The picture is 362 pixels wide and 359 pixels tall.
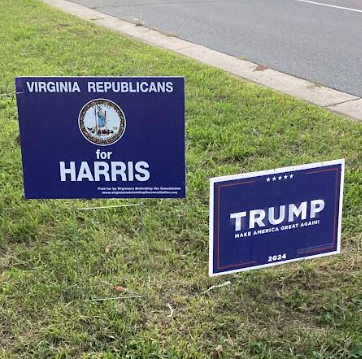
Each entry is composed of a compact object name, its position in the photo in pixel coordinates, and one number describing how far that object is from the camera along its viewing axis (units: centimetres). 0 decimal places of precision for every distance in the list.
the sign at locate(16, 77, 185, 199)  252
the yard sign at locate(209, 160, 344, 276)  246
